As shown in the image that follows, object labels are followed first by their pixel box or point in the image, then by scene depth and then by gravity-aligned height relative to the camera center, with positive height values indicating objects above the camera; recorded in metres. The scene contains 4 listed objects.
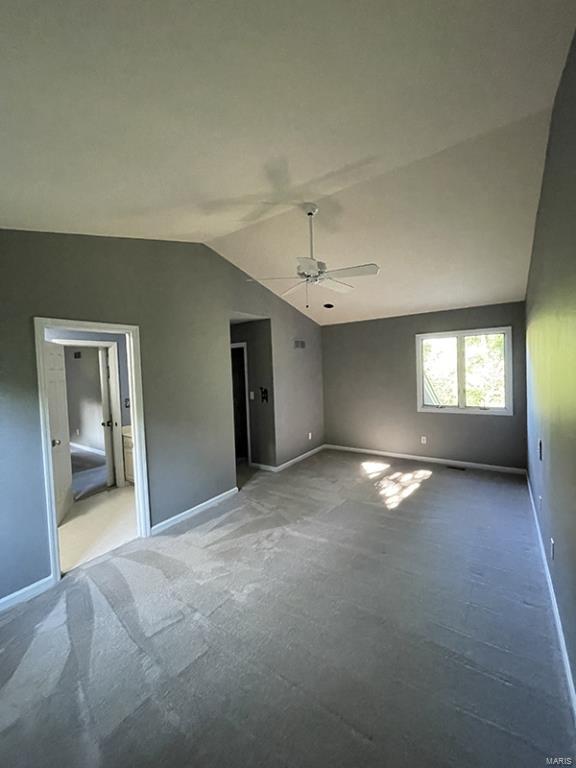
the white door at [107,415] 4.69 -0.55
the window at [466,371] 4.79 -0.15
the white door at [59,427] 3.56 -0.54
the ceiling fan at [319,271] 2.64 +0.78
